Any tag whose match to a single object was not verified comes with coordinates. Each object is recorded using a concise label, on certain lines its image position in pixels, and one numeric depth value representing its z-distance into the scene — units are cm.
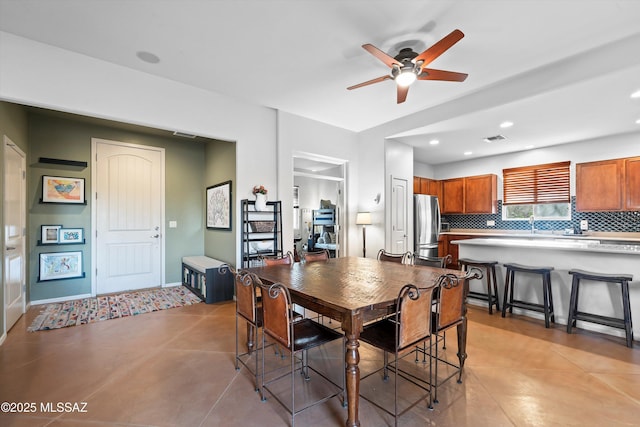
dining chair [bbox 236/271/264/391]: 206
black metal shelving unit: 422
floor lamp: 523
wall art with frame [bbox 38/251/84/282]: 407
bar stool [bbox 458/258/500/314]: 374
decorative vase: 421
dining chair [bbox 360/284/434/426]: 167
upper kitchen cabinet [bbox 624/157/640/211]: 456
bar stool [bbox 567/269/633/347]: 280
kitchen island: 298
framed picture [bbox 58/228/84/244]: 421
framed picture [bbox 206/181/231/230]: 452
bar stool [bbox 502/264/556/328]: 329
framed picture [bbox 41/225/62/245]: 407
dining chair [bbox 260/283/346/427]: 172
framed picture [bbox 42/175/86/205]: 410
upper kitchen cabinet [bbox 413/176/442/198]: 659
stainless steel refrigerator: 567
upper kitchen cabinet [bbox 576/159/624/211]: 475
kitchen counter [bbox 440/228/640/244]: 471
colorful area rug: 341
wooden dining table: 160
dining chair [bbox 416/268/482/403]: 191
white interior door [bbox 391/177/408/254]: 531
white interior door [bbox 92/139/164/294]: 458
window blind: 545
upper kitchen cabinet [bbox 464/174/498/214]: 626
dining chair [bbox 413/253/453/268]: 279
